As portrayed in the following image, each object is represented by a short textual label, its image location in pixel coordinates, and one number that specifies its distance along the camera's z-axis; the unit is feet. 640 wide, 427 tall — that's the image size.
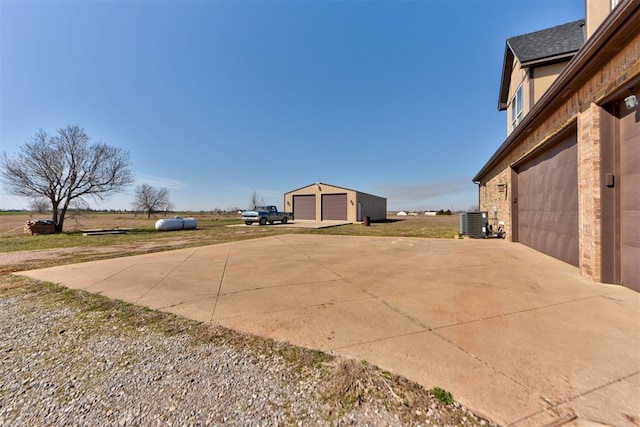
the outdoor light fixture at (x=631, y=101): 11.81
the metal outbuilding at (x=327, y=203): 101.04
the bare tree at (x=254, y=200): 197.99
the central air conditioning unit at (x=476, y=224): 37.27
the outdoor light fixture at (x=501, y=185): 33.46
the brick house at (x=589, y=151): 12.26
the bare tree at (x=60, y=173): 61.82
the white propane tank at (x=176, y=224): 66.95
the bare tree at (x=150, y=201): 199.72
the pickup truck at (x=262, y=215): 79.72
